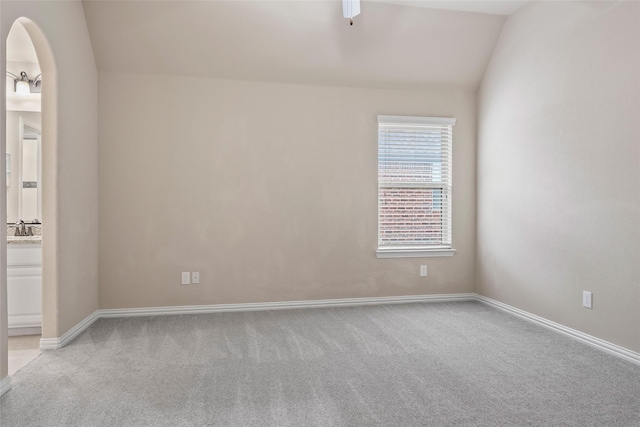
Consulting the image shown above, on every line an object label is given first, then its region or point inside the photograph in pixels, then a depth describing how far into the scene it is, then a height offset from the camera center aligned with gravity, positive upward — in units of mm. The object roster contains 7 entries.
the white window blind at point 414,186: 4711 +266
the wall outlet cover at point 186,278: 4246 -686
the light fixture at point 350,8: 3452 +1666
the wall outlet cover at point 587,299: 3303 -697
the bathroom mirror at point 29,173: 4176 +357
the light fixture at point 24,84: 4102 +1214
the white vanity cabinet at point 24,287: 3568 -661
